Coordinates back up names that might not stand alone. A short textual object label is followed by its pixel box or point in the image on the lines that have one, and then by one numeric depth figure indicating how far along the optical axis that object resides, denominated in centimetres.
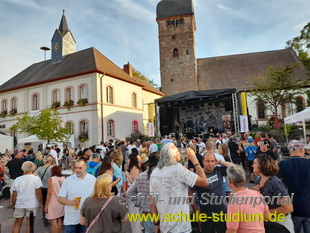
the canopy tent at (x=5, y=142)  1957
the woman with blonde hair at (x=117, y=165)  496
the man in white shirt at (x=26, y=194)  438
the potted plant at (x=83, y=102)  2197
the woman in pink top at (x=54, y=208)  415
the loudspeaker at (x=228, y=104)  2125
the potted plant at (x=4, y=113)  2689
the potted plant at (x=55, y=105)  2364
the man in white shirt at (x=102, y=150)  1071
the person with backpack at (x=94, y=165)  516
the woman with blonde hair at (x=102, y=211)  277
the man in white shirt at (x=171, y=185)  271
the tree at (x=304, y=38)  2322
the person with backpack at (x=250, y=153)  786
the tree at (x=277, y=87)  2300
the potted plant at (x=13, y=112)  2616
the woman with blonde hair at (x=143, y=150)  628
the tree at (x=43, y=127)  1745
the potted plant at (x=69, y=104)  2273
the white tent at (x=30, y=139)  1744
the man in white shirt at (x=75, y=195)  356
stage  2100
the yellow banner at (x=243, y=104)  1828
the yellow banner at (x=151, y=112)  2347
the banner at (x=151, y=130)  2092
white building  2181
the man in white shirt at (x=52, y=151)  976
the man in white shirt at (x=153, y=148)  949
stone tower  3309
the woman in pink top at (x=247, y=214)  229
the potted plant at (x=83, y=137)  2145
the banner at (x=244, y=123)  1624
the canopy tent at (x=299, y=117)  1123
